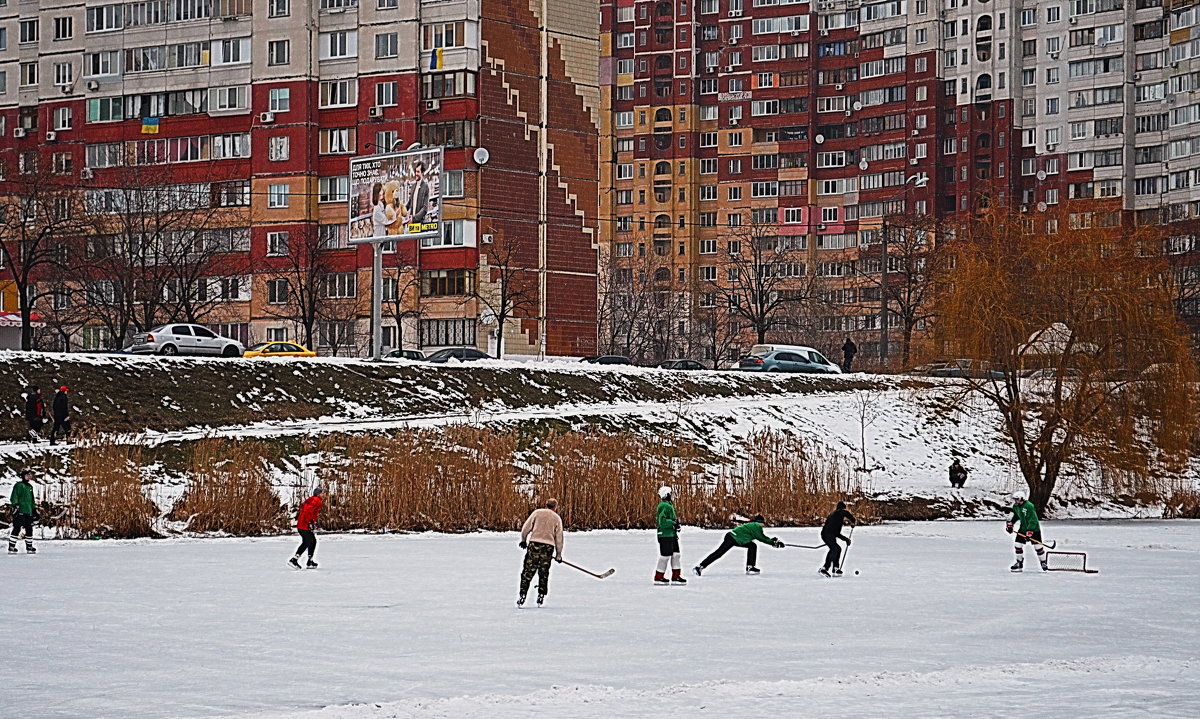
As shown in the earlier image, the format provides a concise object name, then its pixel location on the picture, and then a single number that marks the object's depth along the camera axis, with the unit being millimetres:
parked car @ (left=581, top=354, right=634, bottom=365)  90738
